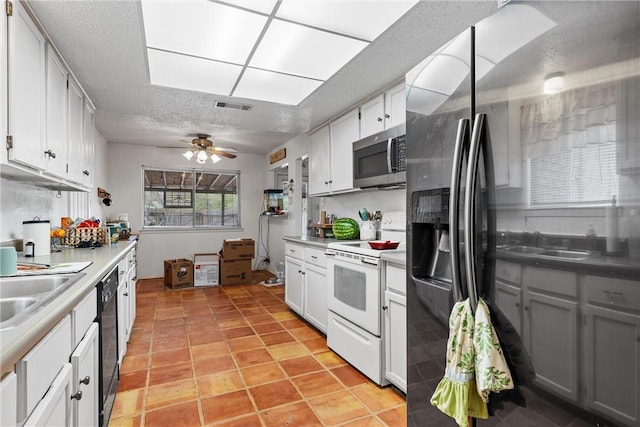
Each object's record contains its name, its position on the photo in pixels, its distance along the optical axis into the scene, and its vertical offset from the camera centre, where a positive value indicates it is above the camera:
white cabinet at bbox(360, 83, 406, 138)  2.61 +0.89
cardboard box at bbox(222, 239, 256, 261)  5.20 -0.56
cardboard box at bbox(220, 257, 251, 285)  5.19 -0.92
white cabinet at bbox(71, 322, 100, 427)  1.17 -0.65
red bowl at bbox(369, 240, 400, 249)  2.35 -0.23
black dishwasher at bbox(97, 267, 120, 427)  1.60 -0.71
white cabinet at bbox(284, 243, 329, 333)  3.07 -0.72
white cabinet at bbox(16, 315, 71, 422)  0.77 -0.41
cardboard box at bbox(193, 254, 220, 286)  5.08 -0.88
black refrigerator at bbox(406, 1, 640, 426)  0.69 +0.05
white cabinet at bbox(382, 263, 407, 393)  1.97 -0.70
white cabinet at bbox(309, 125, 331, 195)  3.74 +0.63
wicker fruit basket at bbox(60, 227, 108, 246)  2.61 -0.16
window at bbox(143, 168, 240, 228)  5.75 +0.31
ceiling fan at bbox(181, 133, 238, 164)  4.61 +0.96
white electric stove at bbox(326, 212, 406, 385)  2.16 -0.65
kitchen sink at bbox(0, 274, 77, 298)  1.32 -0.28
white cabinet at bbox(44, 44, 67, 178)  1.95 +0.65
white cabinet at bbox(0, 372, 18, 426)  0.67 -0.39
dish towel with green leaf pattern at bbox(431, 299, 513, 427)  0.92 -0.46
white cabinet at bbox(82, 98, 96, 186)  2.86 +0.67
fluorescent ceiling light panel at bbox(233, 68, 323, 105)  2.63 +1.13
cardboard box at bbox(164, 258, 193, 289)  4.87 -0.89
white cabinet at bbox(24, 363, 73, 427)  0.84 -0.55
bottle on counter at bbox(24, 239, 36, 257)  2.02 -0.20
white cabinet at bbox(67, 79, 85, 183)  2.42 +0.67
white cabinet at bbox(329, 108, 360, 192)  3.25 +0.71
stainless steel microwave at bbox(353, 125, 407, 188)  2.49 +0.46
